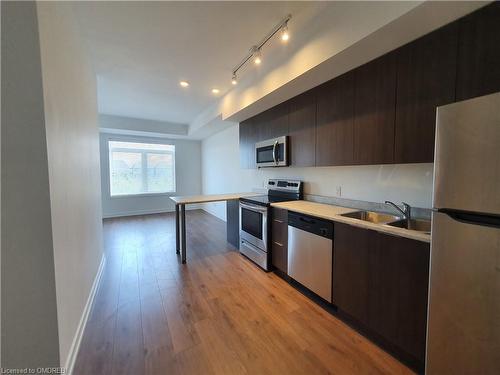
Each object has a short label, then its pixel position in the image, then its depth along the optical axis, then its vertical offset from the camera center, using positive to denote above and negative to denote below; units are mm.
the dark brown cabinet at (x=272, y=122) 2787 +829
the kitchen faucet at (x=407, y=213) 1681 -303
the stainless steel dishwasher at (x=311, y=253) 1891 -775
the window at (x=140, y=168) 5914 +300
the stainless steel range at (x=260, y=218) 2684 -596
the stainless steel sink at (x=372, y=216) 1907 -389
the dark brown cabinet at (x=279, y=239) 2407 -768
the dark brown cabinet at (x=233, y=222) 3407 -799
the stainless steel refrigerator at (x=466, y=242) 896 -319
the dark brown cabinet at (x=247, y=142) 3516 +639
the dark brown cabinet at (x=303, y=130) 2369 +597
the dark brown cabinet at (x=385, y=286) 1290 -808
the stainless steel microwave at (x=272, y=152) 2758 +374
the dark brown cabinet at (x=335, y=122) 1952 +580
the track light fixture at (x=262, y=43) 1856 +1439
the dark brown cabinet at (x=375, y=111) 1630 +578
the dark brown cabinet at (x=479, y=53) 1125 +727
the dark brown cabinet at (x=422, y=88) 1309 +626
